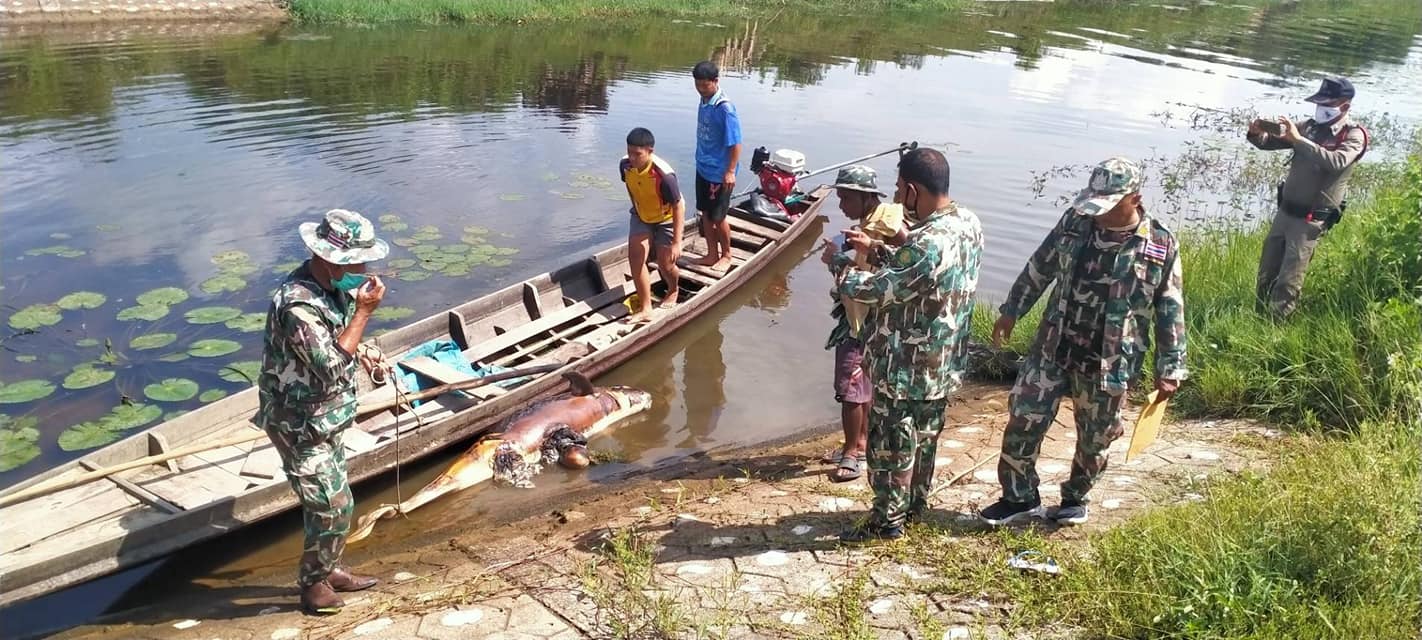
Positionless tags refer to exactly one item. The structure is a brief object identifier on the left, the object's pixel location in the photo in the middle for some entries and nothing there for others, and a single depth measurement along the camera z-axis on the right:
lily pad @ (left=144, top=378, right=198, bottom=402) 6.95
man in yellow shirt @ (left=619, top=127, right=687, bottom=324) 7.72
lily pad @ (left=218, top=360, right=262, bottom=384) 7.37
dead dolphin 6.13
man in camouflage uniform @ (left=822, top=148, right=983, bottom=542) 3.90
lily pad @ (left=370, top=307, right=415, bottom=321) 8.80
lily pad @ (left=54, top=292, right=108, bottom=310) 8.45
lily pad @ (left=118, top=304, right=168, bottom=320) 8.30
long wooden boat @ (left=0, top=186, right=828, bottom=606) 4.51
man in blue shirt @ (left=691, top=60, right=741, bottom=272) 8.62
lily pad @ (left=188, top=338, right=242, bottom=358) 7.66
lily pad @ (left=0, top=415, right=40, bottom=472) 6.11
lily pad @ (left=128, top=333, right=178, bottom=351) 7.75
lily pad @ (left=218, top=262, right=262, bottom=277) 9.47
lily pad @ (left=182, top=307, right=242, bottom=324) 8.27
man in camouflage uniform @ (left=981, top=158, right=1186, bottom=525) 3.95
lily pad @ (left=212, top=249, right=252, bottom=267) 9.72
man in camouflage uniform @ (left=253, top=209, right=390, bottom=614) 3.86
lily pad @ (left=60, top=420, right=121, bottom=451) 6.26
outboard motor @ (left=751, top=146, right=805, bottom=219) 11.16
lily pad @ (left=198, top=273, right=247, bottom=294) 9.05
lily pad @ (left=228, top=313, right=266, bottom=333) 8.22
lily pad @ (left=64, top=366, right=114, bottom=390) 7.07
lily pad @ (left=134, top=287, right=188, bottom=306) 8.57
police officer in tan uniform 6.02
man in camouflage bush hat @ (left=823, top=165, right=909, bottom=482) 4.04
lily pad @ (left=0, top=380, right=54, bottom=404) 6.82
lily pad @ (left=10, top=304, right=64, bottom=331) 8.02
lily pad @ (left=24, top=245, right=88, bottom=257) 9.67
